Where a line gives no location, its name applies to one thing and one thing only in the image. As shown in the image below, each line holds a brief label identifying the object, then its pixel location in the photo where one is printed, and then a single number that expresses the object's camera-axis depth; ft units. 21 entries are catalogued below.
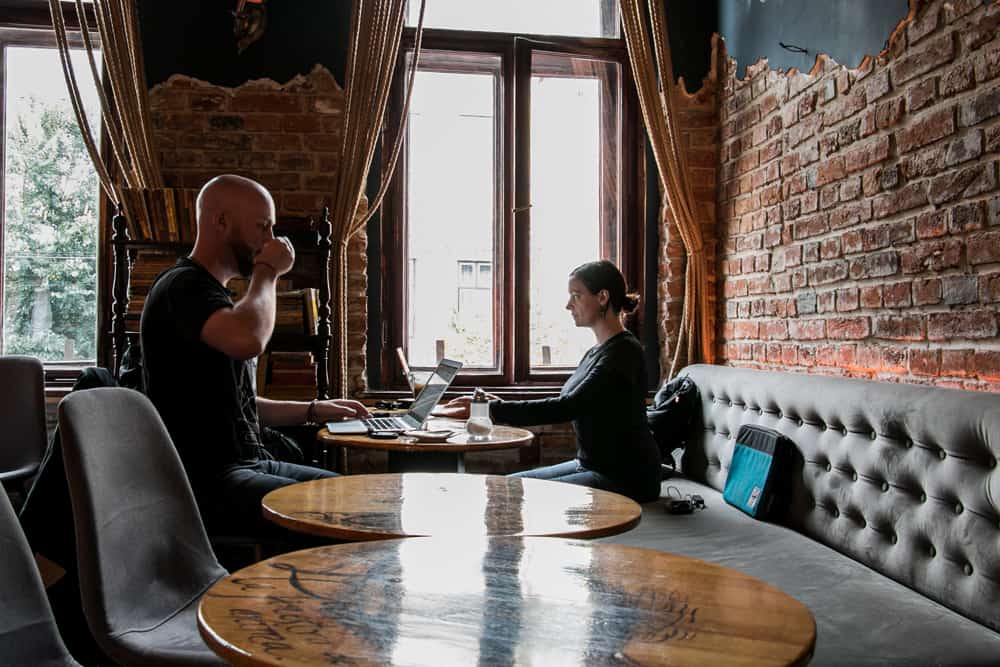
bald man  6.63
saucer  8.43
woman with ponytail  9.12
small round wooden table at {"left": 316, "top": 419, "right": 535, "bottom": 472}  8.24
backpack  11.37
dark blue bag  8.59
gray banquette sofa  5.57
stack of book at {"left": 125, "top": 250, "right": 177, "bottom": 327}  11.32
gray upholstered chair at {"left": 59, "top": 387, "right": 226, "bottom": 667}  4.32
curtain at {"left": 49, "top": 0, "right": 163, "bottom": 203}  12.10
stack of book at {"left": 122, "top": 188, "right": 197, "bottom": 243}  11.36
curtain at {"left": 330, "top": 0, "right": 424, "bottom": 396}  12.59
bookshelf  11.37
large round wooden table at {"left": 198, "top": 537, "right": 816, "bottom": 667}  2.74
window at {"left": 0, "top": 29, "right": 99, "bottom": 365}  12.82
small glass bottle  8.82
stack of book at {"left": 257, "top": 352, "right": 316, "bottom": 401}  11.79
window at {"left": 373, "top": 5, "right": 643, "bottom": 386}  13.57
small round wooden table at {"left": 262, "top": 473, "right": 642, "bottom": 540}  4.70
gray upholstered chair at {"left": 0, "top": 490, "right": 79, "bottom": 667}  3.61
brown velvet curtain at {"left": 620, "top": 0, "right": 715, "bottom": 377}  13.17
